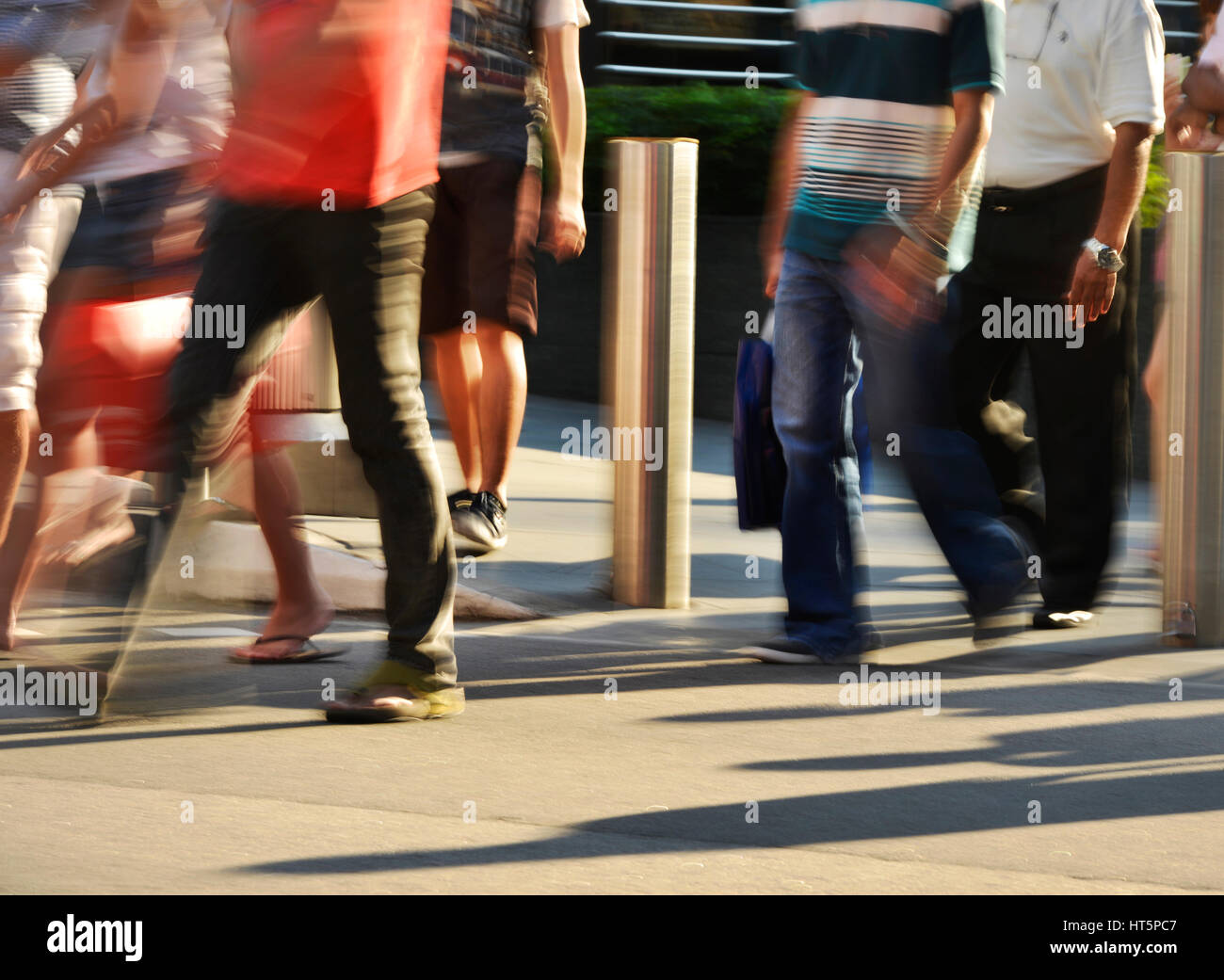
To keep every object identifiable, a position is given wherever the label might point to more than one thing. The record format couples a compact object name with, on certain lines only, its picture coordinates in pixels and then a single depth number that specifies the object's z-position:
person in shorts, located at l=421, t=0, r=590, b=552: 13.55
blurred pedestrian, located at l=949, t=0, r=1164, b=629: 11.27
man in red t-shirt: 8.66
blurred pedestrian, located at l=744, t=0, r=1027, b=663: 10.31
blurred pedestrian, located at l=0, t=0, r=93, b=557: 9.85
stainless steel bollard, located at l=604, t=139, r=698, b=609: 11.97
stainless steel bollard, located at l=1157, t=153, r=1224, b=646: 11.20
